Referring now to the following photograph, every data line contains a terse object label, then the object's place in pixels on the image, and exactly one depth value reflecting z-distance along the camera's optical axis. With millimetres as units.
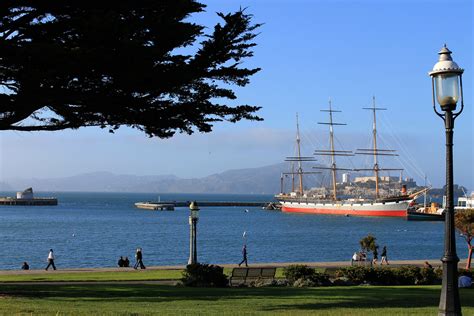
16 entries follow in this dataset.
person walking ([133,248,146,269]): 33750
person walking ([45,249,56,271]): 36669
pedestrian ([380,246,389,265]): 38472
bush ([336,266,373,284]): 23406
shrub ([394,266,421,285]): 23759
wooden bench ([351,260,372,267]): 35188
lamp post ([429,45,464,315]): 9148
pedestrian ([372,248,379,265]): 36719
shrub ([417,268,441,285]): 23562
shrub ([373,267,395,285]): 23391
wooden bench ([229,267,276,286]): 24000
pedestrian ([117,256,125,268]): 36531
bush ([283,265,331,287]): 22141
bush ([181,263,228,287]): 21453
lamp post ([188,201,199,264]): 28578
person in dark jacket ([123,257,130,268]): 36538
